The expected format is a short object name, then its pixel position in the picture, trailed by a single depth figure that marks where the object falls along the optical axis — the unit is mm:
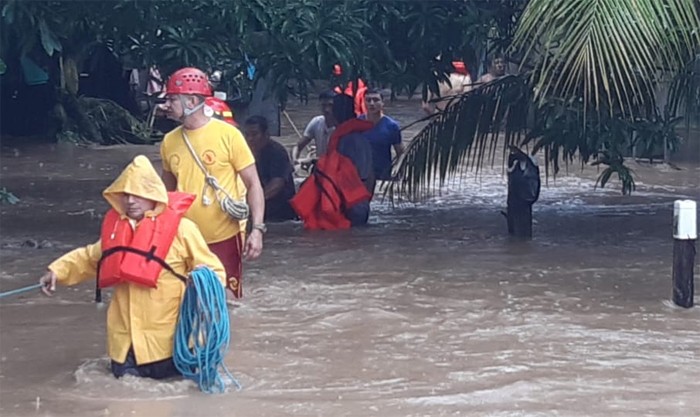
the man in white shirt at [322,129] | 13586
